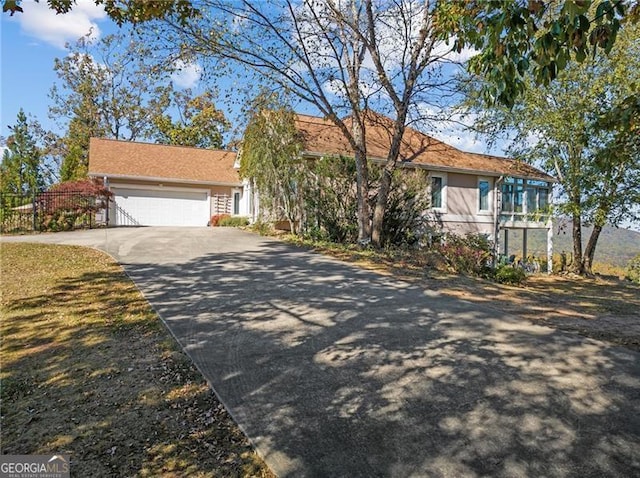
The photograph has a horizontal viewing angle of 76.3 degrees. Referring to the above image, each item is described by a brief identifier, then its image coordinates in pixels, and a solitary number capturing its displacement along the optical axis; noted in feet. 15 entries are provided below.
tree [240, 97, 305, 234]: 46.68
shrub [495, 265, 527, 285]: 33.22
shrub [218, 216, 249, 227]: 67.79
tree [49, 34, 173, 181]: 100.66
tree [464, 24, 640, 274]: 47.93
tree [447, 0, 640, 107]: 8.98
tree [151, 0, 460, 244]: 33.50
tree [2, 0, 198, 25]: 16.02
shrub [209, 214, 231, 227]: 73.61
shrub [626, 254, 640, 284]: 48.65
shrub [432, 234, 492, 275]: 34.50
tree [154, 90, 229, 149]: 107.76
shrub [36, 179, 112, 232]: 52.65
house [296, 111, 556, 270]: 58.23
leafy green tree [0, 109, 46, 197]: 100.63
